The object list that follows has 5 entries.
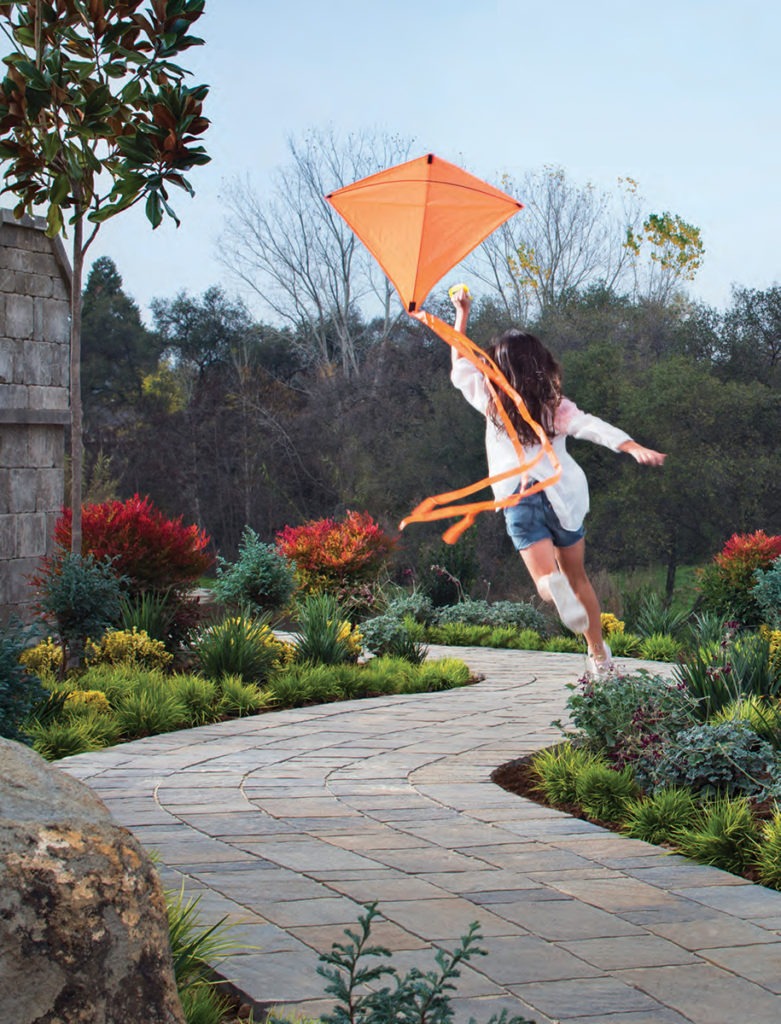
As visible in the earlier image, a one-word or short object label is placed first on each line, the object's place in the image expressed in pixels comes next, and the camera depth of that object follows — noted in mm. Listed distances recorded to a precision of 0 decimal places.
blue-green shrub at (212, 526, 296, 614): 10180
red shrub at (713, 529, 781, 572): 11664
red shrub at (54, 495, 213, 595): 9094
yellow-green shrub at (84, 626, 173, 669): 8570
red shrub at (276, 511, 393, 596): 12016
